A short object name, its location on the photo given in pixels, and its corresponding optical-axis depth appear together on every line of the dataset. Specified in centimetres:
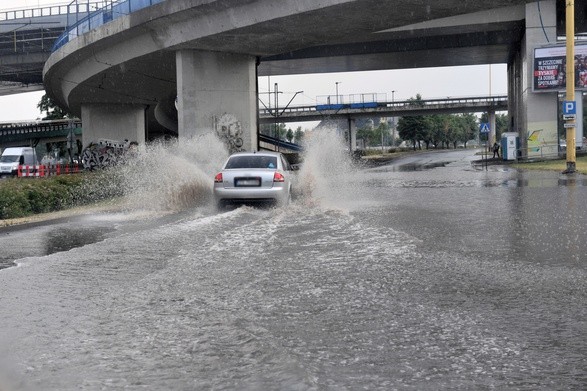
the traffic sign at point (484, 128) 4641
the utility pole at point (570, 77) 2905
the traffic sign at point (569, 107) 2955
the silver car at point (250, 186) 1603
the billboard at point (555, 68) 4084
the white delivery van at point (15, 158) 5103
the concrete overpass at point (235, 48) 2799
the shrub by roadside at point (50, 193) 1736
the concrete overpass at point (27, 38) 5689
